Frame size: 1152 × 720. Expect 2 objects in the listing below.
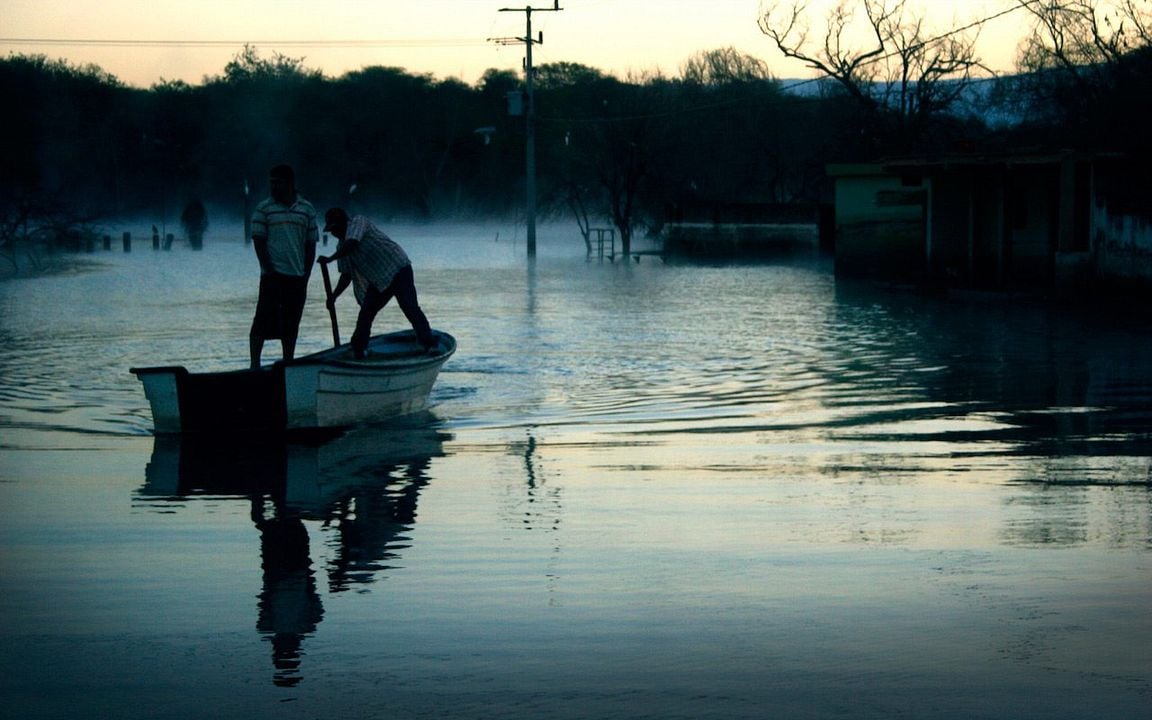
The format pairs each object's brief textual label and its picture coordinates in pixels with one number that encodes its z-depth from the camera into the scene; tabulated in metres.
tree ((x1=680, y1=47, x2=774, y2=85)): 104.03
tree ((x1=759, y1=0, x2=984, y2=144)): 57.62
